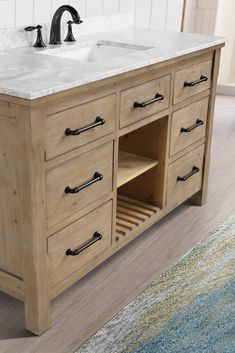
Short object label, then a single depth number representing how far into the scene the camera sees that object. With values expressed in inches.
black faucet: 82.5
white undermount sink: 88.4
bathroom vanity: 62.3
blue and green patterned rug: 68.2
